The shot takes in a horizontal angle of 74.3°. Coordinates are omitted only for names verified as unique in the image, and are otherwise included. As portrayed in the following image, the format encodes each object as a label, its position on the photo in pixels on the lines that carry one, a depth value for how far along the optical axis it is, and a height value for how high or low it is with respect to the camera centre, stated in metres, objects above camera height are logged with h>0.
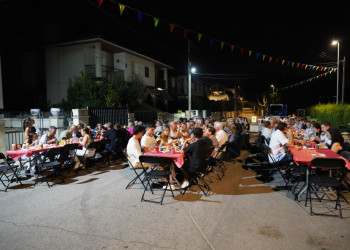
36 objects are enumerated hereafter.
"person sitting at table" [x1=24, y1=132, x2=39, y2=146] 6.91 -0.90
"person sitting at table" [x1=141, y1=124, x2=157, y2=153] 5.93 -0.79
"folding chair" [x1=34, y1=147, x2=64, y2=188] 5.93 -1.42
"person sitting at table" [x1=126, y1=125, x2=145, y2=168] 5.66 -0.93
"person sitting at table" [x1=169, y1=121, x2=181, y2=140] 8.84 -0.85
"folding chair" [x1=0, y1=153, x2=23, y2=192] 5.59 -1.80
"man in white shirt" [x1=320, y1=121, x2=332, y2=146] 6.62 -0.54
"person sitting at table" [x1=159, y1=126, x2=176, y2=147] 7.09 -0.93
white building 17.61 +3.96
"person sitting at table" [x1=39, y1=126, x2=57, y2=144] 7.19 -0.84
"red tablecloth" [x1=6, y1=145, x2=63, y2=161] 6.02 -1.10
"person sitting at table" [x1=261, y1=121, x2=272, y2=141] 8.86 -0.82
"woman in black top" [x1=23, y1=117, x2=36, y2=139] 7.51 -0.49
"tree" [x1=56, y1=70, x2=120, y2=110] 13.98 +1.04
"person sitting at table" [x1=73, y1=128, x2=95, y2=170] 7.26 -1.14
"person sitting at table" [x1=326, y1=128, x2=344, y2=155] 5.68 -0.78
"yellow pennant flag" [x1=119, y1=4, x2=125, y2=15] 7.50 +3.37
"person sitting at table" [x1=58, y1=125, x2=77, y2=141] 8.16 -0.83
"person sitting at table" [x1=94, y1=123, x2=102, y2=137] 9.40 -0.85
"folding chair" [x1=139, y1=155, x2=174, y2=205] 4.76 -1.10
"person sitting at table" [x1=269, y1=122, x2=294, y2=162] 5.87 -0.86
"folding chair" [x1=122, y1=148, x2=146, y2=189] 5.64 -1.86
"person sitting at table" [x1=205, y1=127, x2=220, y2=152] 6.96 -0.81
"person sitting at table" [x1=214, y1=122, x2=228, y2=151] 7.42 -0.78
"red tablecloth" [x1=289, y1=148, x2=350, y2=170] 4.68 -0.99
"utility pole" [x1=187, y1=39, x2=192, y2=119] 16.25 +3.73
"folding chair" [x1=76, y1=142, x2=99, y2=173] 7.07 -1.46
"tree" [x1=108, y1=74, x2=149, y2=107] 16.78 +1.65
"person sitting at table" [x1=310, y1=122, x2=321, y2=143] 7.83 -0.62
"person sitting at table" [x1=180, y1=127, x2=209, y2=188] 5.14 -0.97
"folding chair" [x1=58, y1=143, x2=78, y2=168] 6.38 -1.17
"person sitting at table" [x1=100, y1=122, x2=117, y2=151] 8.30 -0.98
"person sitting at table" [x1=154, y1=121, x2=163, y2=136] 10.19 -0.83
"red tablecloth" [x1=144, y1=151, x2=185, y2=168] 5.20 -1.05
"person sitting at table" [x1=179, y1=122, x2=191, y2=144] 8.48 -0.88
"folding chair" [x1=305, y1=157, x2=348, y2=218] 4.08 -1.28
